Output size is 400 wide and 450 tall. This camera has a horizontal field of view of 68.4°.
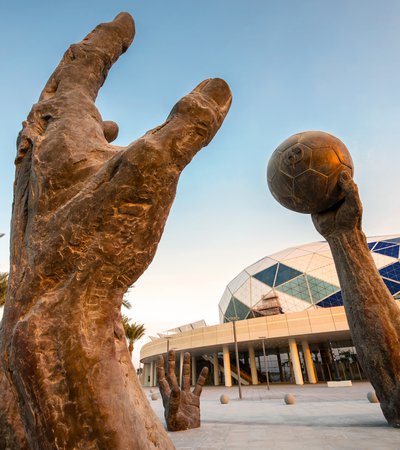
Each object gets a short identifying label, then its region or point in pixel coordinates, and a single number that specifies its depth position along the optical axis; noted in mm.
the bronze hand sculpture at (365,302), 4285
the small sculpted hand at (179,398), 4785
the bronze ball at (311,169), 5316
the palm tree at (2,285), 15148
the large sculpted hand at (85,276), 1251
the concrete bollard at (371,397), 8243
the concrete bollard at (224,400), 10578
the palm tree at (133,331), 28430
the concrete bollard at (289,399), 9148
